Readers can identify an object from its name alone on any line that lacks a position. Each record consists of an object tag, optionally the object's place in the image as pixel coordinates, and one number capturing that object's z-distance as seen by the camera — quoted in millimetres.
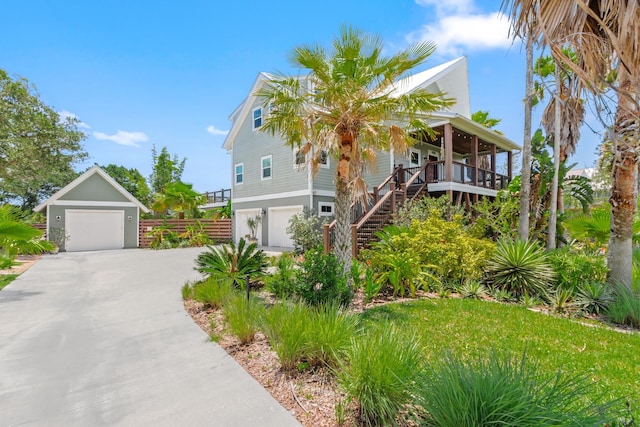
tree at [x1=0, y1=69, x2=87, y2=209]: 12484
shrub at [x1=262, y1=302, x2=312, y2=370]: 3699
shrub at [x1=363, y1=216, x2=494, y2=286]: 7727
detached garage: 18031
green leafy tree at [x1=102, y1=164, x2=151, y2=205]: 27734
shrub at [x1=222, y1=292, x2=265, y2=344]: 4562
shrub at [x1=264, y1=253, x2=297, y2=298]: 6012
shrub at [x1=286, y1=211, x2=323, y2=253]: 14125
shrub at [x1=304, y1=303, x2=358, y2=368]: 3648
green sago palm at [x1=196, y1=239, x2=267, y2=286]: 6953
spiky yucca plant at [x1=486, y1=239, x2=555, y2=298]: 7625
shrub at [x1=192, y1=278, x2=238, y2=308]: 6055
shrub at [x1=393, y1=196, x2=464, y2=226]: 11203
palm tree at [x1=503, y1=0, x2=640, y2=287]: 2500
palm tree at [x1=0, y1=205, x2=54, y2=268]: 7410
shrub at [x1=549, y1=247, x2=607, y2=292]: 7563
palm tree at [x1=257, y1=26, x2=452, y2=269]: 6516
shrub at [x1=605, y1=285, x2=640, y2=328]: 5945
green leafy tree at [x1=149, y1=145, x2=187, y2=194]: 30016
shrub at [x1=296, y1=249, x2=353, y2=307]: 5734
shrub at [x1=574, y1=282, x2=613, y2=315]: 6551
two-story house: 14664
